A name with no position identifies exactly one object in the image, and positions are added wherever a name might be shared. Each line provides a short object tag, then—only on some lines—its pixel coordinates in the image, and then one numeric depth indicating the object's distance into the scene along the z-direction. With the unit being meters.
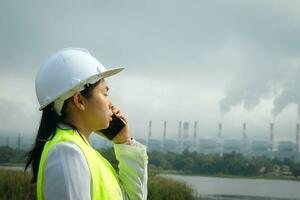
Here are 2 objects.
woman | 1.65
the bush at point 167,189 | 14.61
